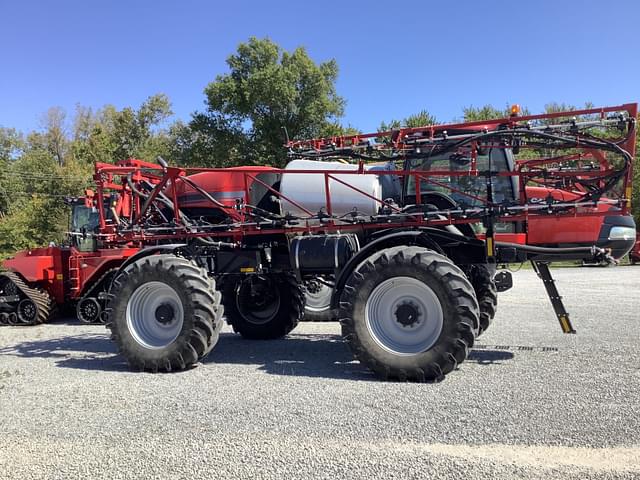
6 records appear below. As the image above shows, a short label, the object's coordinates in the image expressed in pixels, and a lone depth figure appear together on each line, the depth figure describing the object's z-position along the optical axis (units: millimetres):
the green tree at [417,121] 28391
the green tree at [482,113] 32531
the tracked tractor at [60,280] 11281
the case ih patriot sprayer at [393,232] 5578
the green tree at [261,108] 26516
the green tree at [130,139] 38375
